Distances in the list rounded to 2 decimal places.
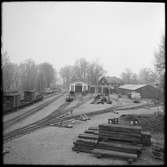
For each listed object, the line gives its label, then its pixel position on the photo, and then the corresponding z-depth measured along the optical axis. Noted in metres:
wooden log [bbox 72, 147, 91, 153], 8.60
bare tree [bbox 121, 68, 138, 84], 87.54
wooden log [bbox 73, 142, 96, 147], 8.64
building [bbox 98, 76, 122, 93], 57.08
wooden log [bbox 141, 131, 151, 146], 9.26
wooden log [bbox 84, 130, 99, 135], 10.15
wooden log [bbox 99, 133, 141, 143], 8.24
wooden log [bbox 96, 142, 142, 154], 7.78
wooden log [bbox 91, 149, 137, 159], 7.38
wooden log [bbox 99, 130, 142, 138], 8.25
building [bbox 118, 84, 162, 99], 38.11
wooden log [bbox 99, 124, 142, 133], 8.34
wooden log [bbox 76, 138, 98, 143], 8.73
